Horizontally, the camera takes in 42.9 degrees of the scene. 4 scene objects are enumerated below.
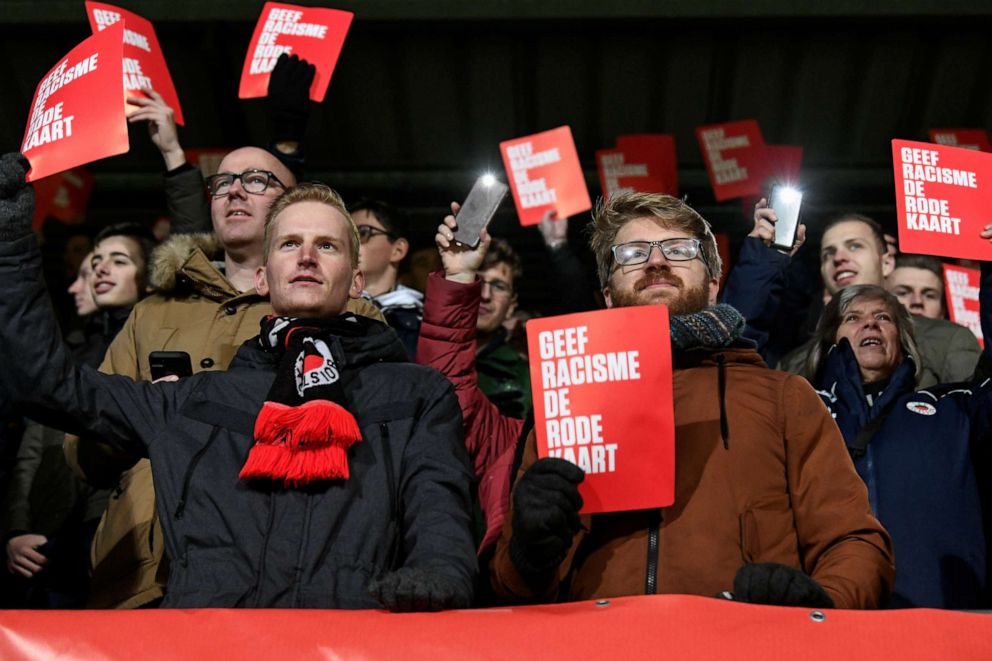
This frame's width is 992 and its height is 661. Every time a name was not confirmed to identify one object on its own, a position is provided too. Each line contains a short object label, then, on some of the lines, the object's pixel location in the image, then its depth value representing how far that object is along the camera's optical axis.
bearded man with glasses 2.35
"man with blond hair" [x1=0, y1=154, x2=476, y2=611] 2.43
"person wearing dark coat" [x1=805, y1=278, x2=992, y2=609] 3.22
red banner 2.05
